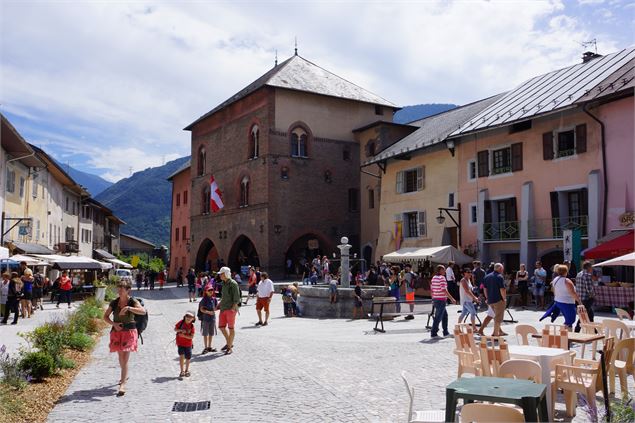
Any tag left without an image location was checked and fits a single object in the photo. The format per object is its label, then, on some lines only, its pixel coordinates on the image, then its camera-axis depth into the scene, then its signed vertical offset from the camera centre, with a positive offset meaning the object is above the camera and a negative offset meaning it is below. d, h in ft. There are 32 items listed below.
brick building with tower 132.05 +22.36
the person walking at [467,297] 44.01 -3.01
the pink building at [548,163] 73.67 +13.96
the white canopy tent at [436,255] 88.43 +0.51
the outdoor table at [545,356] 21.05 -3.74
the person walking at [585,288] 41.81 -2.11
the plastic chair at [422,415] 17.49 -4.98
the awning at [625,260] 37.25 -0.08
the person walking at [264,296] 57.11 -3.82
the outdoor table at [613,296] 59.31 -3.88
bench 56.29 -5.23
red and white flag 145.79 +15.39
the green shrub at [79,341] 38.68 -5.75
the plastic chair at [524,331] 26.91 -3.39
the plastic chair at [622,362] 24.30 -4.43
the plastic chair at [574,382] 21.25 -4.64
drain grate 24.26 -6.36
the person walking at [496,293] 41.57 -2.49
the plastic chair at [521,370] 19.03 -3.70
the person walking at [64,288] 80.18 -4.28
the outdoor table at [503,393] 15.98 -3.89
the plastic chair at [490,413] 13.87 -3.75
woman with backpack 28.14 -3.34
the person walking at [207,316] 38.45 -3.91
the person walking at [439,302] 44.47 -3.44
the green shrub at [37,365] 29.07 -5.44
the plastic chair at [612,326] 29.64 -3.50
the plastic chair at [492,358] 21.83 -3.79
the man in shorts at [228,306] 39.17 -3.30
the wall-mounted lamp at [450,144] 101.19 +20.01
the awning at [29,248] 91.09 +1.46
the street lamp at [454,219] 99.57 +7.16
